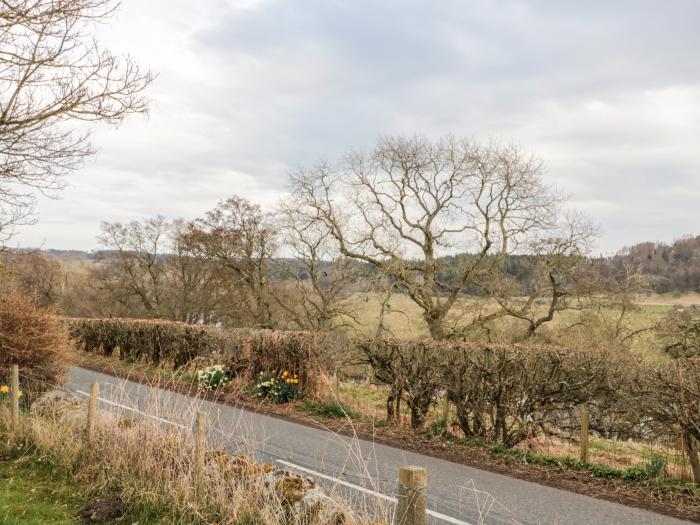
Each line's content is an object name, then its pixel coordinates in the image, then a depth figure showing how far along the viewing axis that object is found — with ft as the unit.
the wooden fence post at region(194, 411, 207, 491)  21.20
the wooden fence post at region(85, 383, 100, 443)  27.04
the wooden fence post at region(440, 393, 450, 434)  39.75
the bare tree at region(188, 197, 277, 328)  121.19
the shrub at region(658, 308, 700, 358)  60.34
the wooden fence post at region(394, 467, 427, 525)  13.51
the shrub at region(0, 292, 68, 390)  39.93
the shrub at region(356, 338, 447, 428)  40.96
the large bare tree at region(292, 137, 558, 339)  94.89
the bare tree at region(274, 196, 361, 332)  111.55
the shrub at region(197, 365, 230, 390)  54.39
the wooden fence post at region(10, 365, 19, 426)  32.22
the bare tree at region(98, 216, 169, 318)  146.30
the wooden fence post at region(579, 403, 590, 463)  33.47
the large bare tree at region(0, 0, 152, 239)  31.07
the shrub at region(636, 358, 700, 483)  28.27
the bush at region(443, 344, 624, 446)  34.91
